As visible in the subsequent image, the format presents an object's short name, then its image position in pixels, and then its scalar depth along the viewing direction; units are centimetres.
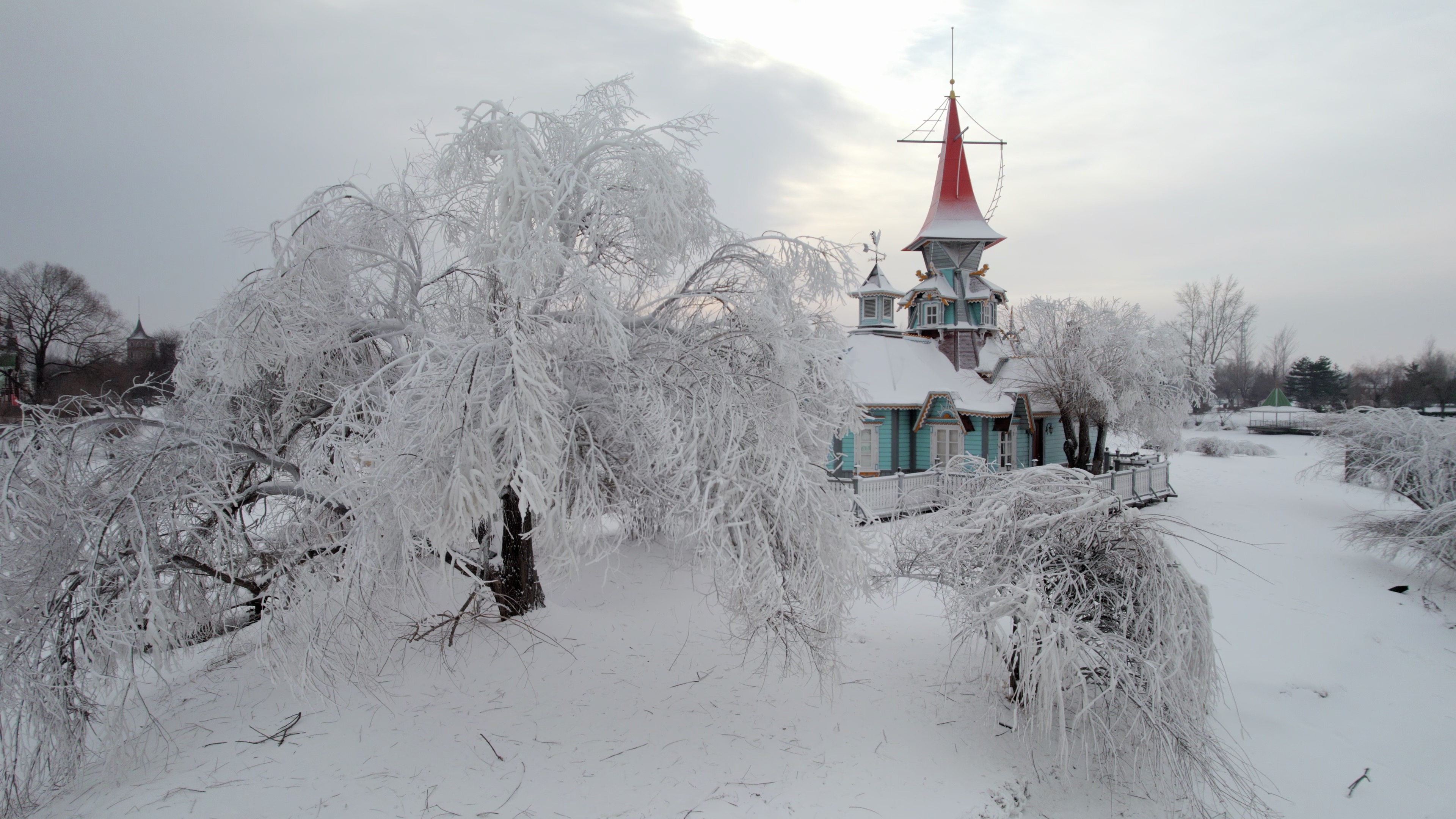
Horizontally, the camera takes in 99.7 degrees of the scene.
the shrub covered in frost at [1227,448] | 2885
